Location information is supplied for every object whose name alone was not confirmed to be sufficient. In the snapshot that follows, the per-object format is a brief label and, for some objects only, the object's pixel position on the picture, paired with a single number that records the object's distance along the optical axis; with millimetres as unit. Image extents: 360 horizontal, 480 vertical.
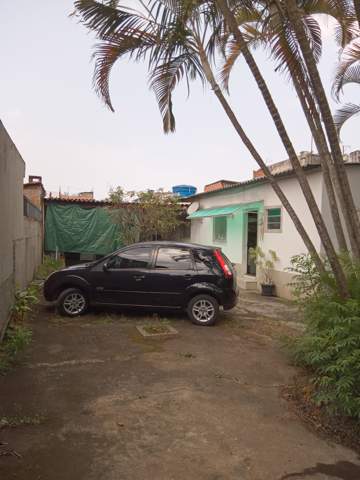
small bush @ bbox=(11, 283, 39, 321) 6477
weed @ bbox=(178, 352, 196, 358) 5633
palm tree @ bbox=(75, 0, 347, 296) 4945
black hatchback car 7422
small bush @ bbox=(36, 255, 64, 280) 12249
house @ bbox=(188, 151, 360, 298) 9594
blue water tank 21031
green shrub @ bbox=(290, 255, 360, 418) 3682
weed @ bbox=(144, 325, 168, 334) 6815
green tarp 16000
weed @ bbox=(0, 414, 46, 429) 3461
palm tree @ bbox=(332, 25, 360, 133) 6188
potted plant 11391
